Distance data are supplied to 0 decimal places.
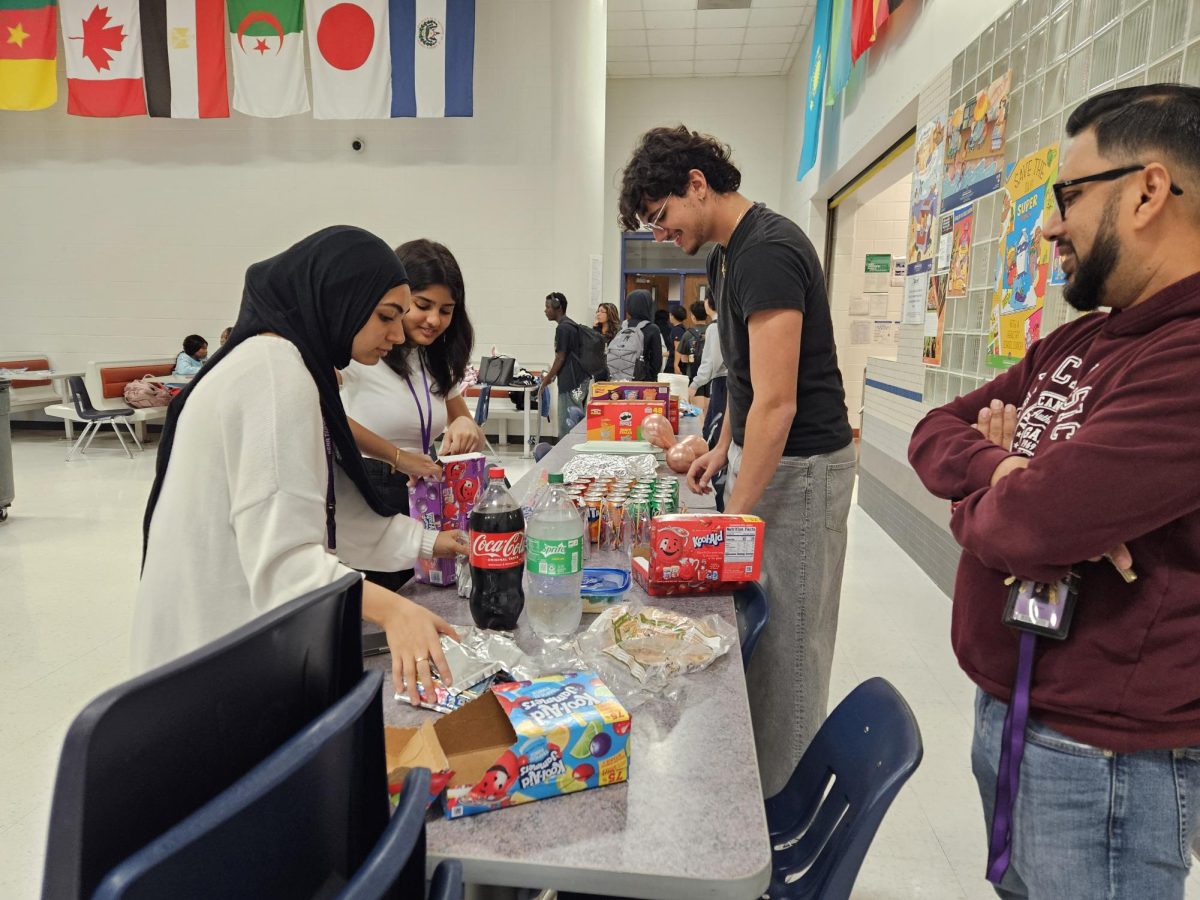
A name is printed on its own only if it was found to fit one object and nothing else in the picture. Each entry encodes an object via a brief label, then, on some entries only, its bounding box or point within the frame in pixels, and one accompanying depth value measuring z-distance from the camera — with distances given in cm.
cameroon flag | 770
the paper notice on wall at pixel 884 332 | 817
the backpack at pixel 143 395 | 760
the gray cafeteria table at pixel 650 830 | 79
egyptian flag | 753
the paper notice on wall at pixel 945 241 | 374
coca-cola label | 130
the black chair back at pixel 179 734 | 42
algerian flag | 741
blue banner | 659
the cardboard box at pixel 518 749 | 87
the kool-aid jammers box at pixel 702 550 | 150
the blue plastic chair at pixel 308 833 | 44
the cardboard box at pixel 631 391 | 314
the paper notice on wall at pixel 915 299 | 415
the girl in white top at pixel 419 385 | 204
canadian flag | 759
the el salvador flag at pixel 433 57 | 716
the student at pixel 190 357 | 803
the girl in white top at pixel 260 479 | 102
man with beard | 89
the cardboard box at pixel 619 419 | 291
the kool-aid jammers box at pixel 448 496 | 165
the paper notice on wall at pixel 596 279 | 855
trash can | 500
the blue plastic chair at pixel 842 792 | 104
